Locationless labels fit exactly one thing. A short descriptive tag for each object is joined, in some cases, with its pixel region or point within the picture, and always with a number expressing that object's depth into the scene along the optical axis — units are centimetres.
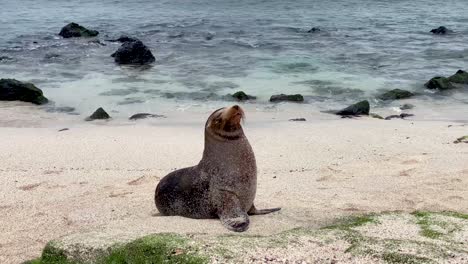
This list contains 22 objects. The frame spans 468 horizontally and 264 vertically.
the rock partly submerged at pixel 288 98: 1522
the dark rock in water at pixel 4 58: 2306
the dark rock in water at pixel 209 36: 2951
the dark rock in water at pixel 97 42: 2779
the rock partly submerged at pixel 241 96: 1559
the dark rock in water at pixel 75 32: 3060
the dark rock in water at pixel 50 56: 2362
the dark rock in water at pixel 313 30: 3202
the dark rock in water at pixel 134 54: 2172
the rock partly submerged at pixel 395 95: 1572
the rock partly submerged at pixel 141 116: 1317
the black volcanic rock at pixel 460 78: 1758
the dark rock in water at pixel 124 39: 2898
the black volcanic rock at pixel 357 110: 1328
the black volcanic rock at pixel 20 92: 1519
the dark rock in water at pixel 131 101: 1518
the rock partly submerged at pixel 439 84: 1680
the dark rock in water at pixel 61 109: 1435
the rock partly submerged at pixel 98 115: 1309
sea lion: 538
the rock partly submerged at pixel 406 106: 1461
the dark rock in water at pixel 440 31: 3078
